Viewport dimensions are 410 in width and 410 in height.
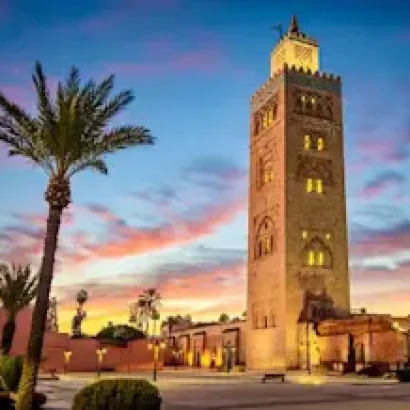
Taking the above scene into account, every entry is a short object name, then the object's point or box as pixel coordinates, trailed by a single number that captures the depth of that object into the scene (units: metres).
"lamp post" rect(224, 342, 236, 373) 55.78
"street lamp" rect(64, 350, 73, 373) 55.61
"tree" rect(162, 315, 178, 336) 89.75
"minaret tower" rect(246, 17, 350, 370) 46.50
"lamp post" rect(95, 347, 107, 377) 51.73
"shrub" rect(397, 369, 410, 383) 30.02
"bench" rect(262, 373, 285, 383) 33.25
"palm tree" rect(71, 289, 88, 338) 92.85
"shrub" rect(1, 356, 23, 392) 19.98
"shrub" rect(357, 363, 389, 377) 35.35
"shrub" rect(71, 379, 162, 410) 9.51
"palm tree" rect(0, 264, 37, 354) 31.72
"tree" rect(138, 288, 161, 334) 93.50
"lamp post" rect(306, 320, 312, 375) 42.76
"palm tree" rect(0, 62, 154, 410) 15.36
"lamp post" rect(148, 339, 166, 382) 63.37
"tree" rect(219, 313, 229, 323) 106.50
